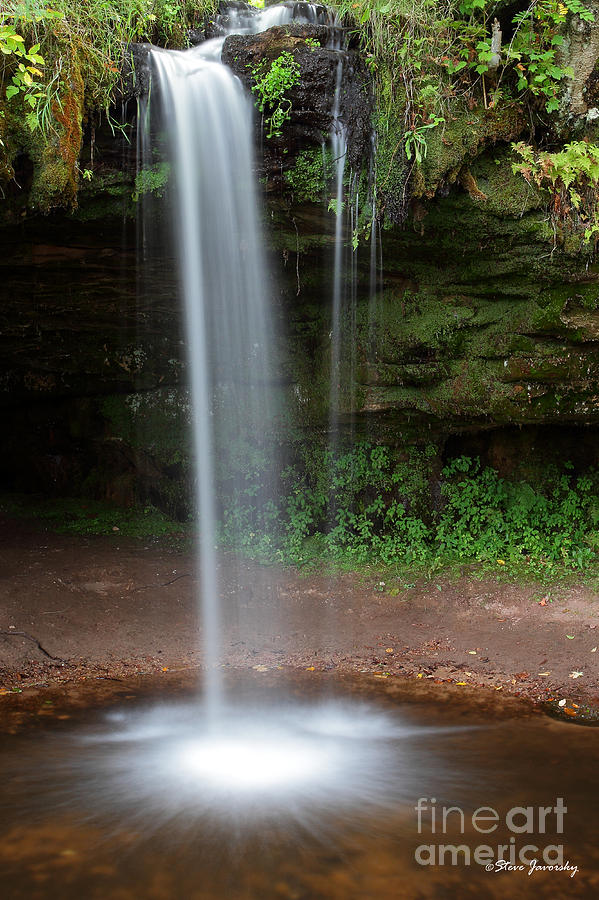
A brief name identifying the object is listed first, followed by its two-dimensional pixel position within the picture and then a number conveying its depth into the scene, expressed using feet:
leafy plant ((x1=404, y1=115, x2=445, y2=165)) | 18.75
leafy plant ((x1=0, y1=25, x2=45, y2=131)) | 15.23
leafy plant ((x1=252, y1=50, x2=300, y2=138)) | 19.10
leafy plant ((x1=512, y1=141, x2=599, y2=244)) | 18.86
